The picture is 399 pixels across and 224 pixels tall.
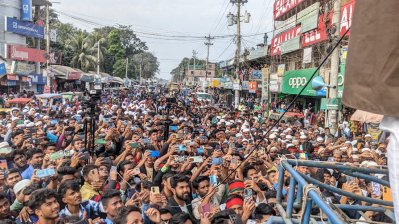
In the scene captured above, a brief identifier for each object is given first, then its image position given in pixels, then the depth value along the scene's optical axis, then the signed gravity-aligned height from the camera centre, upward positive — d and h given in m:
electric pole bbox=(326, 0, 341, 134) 11.64 +0.45
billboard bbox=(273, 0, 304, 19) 26.68 +5.52
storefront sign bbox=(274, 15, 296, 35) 27.44 +4.30
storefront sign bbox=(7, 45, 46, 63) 29.89 +1.48
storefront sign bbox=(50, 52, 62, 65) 37.83 +1.55
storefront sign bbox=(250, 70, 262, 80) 27.02 +0.50
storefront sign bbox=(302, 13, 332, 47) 18.51 +2.35
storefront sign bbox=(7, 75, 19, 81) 28.50 -0.37
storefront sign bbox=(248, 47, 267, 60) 31.20 +2.34
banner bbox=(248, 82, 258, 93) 29.84 -0.37
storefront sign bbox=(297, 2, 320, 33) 17.15 +2.85
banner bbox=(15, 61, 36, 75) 29.46 +0.33
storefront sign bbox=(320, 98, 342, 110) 11.26 -0.55
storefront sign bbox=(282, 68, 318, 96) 20.32 +0.11
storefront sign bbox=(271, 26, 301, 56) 23.30 +2.90
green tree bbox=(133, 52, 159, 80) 83.79 +2.96
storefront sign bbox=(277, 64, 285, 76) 23.09 +0.72
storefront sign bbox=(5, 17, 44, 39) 30.11 +3.53
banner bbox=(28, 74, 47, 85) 31.86 -0.49
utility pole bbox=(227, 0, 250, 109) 28.34 +4.14
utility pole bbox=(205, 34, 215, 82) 57.84 +5.17
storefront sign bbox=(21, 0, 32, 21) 32.19 +4.98
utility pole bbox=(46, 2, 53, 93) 26.58 +2.51
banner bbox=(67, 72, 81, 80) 37.77 -0.08
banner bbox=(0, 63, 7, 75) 25.25 +0.20
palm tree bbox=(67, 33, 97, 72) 47.28 +2.65
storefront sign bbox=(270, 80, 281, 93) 22.12 -0.16
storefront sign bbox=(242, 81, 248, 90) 32.18 -0.34
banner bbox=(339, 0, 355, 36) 14.39 +2.61
